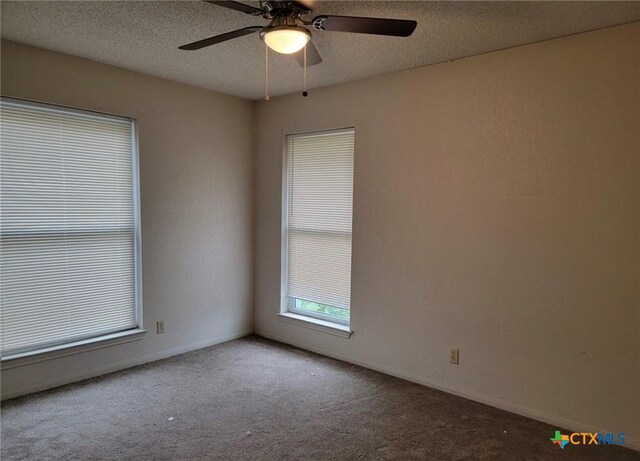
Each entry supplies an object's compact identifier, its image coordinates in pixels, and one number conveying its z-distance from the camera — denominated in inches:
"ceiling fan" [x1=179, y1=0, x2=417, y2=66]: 75.9
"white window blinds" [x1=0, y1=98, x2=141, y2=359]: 117.8
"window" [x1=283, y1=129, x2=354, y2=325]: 151.6
